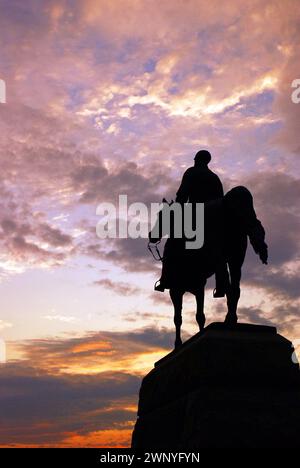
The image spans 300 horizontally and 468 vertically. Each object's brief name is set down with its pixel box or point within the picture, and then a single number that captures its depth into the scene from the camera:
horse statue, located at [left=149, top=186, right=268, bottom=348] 10.88
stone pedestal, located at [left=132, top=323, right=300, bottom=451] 9.38
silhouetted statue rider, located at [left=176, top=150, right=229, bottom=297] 12.89
